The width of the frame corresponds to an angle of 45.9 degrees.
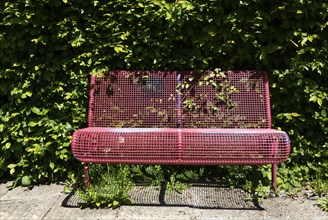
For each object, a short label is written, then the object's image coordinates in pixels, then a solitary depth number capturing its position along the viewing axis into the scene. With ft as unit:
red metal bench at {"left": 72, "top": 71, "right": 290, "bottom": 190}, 13.82
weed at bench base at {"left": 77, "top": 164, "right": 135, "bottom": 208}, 12.32
